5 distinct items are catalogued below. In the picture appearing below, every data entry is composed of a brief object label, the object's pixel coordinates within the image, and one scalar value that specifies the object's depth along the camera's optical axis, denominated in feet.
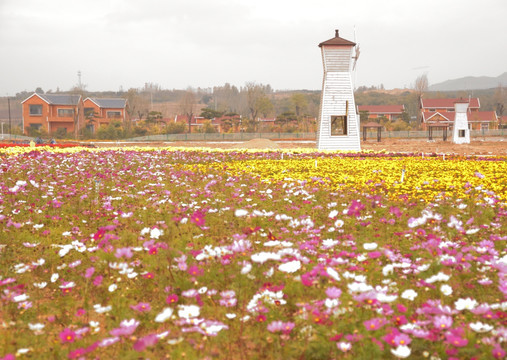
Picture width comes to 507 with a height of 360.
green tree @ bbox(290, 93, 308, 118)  329.52
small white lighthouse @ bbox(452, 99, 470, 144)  141.90
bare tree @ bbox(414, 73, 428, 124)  307.44
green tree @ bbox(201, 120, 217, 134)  247.29
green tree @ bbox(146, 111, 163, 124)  263.90
